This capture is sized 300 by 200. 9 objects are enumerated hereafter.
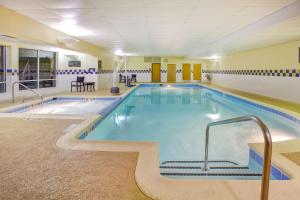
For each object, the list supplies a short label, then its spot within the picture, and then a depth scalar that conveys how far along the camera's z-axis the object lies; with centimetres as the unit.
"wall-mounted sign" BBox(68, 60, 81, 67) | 1117
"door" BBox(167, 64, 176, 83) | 1998
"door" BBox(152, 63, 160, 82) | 1995
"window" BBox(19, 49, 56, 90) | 859
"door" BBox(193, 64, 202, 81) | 2006
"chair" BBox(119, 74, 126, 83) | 1869
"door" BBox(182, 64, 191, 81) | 1977
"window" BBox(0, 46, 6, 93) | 754
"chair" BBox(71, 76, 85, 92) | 1090
